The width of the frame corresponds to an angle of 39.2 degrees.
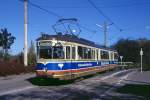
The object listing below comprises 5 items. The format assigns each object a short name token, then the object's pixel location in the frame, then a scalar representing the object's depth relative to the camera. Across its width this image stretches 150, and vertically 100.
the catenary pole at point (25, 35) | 24.31
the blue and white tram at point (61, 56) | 12.94
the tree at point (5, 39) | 36.98
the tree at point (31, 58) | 28.07
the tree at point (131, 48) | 50.12
